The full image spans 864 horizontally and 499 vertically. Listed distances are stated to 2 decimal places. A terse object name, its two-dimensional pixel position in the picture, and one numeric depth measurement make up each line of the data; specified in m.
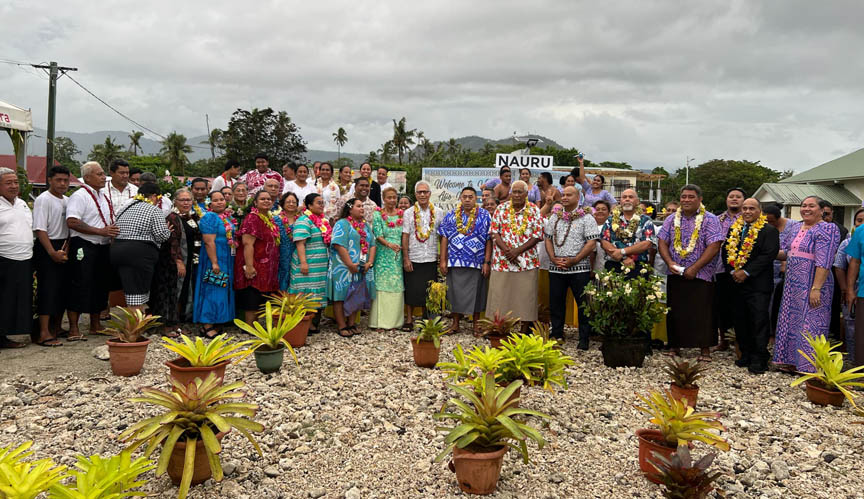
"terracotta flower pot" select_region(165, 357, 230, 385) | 4.16
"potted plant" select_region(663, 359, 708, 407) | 4.60
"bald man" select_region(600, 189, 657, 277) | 6.19
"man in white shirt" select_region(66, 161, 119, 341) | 5.91
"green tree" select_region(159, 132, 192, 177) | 53.13
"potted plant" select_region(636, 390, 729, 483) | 3.46
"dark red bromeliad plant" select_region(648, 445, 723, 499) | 3.02
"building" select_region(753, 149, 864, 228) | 26.44
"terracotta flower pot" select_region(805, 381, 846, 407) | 4.89
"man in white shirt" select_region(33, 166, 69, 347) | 5.86
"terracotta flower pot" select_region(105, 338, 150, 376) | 5.01
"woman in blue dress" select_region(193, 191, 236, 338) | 6.24
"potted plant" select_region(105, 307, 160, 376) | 5.02
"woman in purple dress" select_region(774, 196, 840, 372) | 5.55
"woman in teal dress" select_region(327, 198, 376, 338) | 6.82
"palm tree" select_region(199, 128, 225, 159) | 54.62
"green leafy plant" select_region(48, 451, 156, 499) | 2.54
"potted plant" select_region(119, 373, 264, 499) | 3.05
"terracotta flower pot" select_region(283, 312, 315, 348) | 6.21
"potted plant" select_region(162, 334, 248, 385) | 4.16
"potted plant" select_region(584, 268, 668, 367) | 5.68
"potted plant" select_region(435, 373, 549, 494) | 3.23
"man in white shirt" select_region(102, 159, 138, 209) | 6.36
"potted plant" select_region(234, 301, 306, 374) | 5.25
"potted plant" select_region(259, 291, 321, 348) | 5.97
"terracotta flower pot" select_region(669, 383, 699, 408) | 4.64
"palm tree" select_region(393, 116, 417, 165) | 64.94
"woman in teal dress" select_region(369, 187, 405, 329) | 7.15
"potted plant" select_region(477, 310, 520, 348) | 5.84
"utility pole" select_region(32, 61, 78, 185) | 18.27
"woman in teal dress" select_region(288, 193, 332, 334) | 6.59
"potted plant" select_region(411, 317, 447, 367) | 5.59
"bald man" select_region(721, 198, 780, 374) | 5.84
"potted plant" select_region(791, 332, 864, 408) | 4.83
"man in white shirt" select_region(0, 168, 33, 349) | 5.54
